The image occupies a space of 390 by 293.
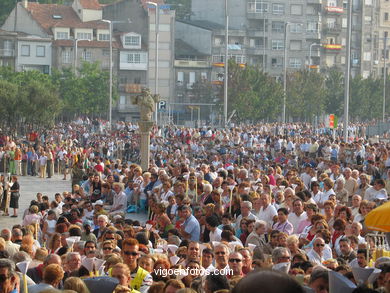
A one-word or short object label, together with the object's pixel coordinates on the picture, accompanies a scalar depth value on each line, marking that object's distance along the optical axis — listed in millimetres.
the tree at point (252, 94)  98750
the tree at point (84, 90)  102500
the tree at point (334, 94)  110438
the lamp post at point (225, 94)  61981
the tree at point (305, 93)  108562
